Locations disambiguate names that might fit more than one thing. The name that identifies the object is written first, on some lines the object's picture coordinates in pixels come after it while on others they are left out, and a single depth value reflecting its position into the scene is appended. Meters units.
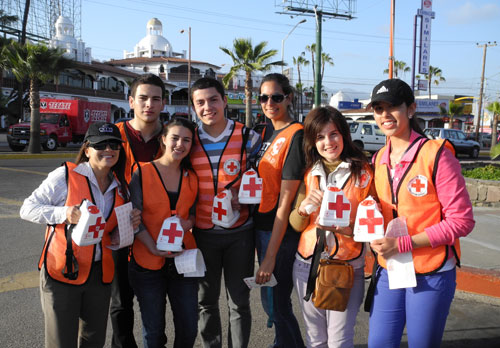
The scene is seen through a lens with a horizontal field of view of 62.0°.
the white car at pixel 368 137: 21.06
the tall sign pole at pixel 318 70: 19.28
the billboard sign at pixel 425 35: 19.97
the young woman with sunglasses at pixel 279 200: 2.57
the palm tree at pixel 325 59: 58.72
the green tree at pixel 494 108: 24.95
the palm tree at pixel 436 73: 62.34
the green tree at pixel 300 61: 60.34
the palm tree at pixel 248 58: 25.66
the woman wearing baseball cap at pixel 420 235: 2.04
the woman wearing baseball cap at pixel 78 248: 2.32
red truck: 19.78
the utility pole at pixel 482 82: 36.42
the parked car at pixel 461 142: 22.40
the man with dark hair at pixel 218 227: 2.73
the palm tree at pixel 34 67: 17.91
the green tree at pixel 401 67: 64.69
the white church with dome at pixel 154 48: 64.25
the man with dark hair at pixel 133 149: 3.01
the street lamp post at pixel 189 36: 38.03
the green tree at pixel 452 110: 41.16
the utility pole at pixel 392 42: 15.79
